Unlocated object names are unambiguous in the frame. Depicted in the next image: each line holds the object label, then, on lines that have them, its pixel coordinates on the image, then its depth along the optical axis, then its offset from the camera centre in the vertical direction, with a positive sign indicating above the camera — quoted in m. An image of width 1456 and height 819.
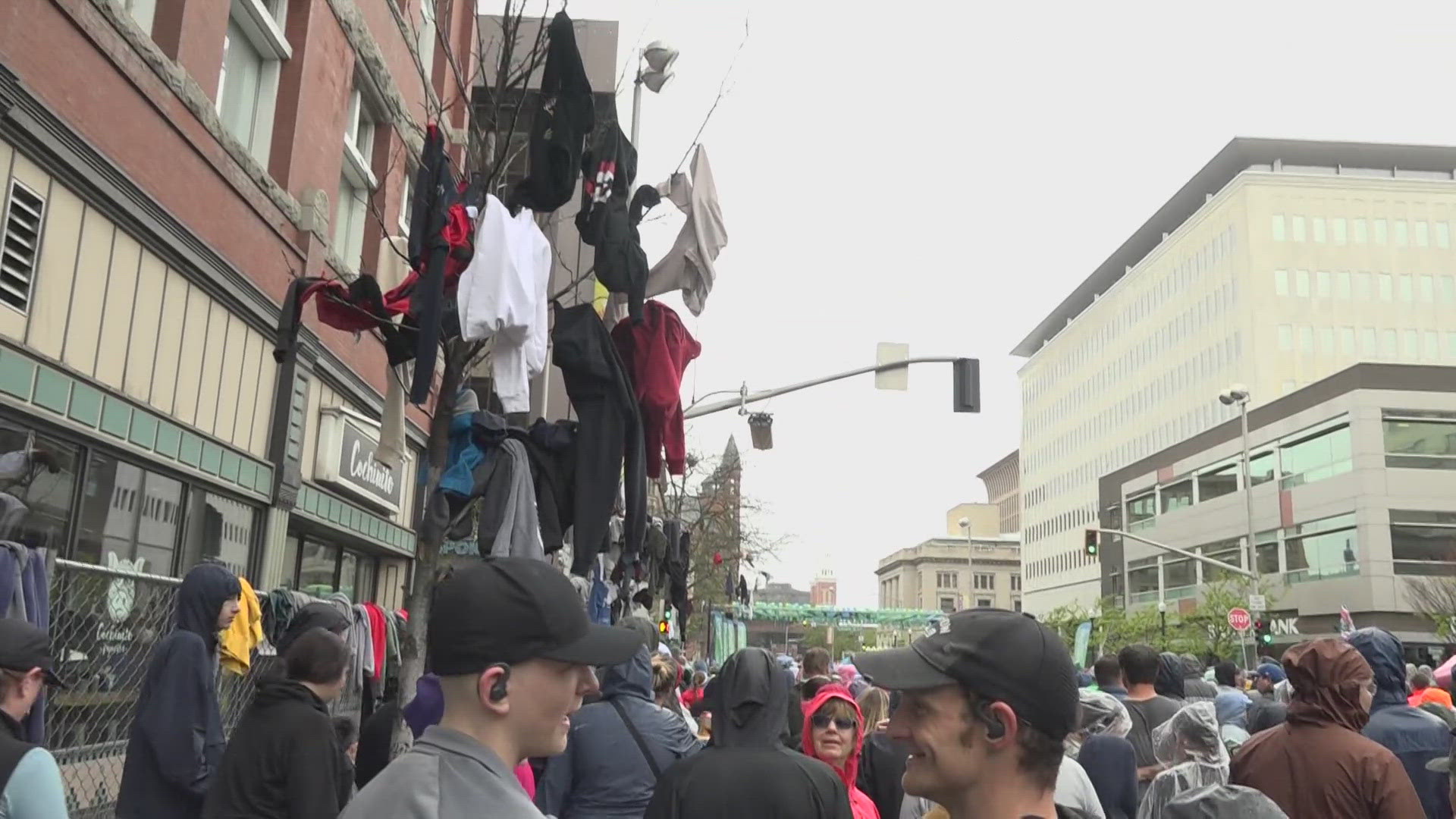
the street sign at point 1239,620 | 29.39 +0.71
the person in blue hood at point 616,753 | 5.07 -0.56
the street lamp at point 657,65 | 11.02 +5.48
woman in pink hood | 5.53 -0.47
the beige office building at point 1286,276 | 74.50 +24.87
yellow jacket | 6.91 -0.19
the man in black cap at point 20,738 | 3.30 -0.40
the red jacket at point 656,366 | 7.04 +1.58
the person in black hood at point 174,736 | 4.96 -0.55
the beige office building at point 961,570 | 161.50 +9.72
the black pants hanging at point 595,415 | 6.28 +1.17
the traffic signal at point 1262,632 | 33.47 +0.47
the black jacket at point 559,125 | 5.97 +2.63
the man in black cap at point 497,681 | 2.29 -0.12
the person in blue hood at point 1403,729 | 5.76 -0.38
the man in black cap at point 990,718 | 2.21 -0.15
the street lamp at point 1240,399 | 36.75 +7.93
